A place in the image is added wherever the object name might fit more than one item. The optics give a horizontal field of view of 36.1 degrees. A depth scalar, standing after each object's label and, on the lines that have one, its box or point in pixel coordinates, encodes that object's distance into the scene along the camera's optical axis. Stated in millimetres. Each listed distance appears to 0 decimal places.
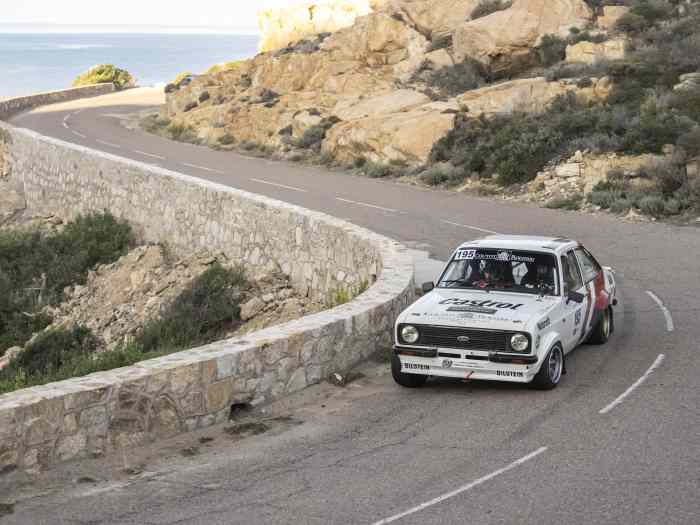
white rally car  11188
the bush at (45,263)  24500
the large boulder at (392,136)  35188
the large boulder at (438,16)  47531
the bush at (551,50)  40219
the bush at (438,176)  32031
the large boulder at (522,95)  34562
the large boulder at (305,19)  69812
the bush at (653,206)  25453
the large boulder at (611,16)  40812
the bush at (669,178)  26719
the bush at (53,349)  19828
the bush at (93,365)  14234
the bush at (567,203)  27141
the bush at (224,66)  64375
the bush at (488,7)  46406
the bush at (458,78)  41219
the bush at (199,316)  18703
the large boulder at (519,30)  41844
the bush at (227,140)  44656
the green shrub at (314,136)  40531
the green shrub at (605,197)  26625
